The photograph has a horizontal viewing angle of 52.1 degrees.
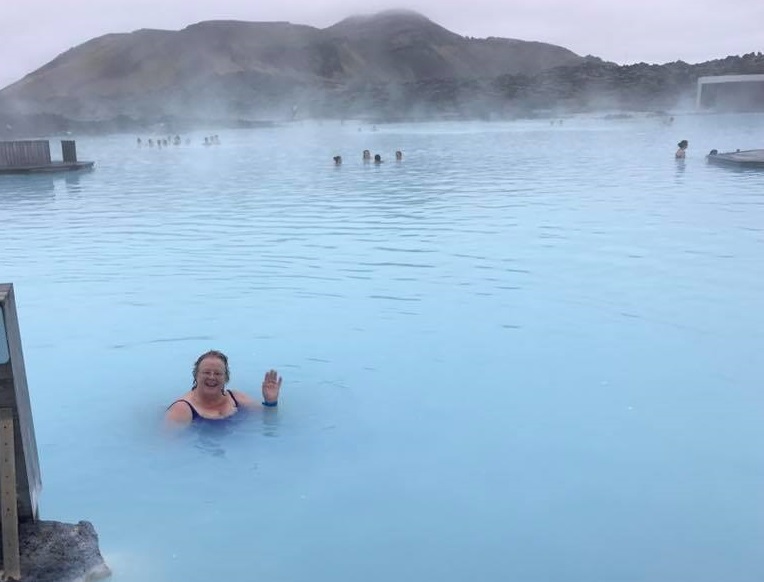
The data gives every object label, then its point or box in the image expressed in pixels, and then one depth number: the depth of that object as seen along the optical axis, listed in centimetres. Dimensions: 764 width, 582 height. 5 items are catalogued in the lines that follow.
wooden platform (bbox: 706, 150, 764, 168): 2047
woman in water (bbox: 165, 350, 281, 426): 521
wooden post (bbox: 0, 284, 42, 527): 313
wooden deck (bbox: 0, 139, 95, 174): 2336
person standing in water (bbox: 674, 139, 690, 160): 2422
